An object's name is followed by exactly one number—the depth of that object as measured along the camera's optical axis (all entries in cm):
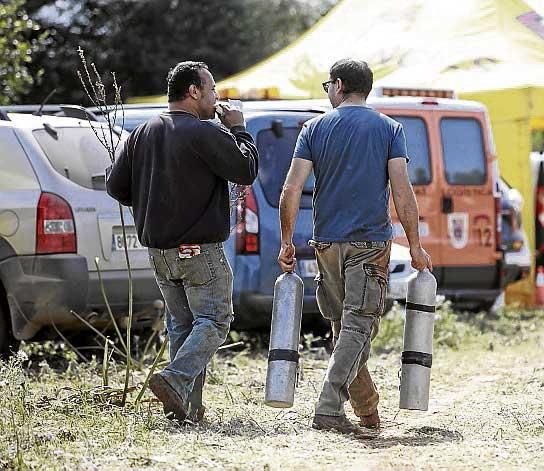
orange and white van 2231
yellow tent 2716
